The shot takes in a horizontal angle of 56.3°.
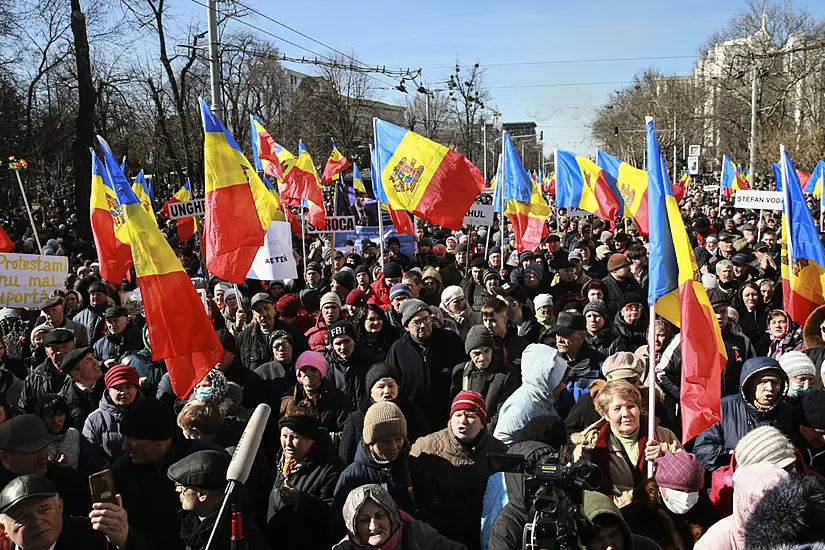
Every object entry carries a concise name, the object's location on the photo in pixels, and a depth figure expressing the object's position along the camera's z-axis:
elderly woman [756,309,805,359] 6.61
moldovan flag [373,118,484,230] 8.60
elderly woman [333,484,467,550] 3.25
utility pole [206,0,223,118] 12.48
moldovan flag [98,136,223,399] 4.59
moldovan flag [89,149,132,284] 8.55
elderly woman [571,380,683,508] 3.85
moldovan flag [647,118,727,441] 4.09
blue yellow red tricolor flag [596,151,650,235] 11.05
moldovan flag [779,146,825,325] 6.23
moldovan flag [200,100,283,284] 6.01
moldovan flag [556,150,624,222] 13.06
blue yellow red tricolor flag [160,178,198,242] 14.61
